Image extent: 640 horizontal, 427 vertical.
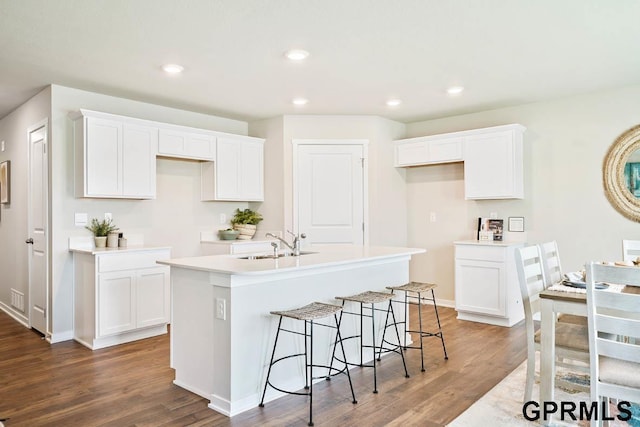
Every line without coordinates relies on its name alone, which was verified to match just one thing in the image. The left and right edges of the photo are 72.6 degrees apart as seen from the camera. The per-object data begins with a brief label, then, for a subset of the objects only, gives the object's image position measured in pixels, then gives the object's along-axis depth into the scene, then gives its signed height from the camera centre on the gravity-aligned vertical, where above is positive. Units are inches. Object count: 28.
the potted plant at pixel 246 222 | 217.6 -3.3
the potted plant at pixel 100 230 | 169.2 -5.4
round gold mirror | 168.6 +15.5
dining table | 90.0 -22.9
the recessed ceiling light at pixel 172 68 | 142.9 +49.4
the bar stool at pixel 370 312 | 122.0 -31.6
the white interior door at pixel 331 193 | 214.8 +10.9
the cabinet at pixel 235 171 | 206.5 +21.8
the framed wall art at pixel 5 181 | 210.7 +17.5
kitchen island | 103.8 -25.6
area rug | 96.3 -46.6
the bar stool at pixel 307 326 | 104.0 -27.6
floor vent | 195.7 -38.3
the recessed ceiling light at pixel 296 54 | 132.0 +49.8
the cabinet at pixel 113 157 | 161.6 +23.1
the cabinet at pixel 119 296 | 154.6 -29.4
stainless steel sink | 141.2 -13.5
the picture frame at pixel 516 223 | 196.2 -4.4
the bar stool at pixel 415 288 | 135.4 -23.2
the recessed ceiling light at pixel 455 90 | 170.2 +49.7
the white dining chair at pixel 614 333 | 75.7 -22.8
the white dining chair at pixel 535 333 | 93.7 -27.8
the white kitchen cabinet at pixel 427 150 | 205.8 +31.5
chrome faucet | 143.7 -10.8
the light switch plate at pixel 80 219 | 169.8 -1.0
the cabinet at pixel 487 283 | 182.4 -30.0
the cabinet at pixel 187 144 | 184.9 +31.9
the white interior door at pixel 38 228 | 170.2 -4.3
